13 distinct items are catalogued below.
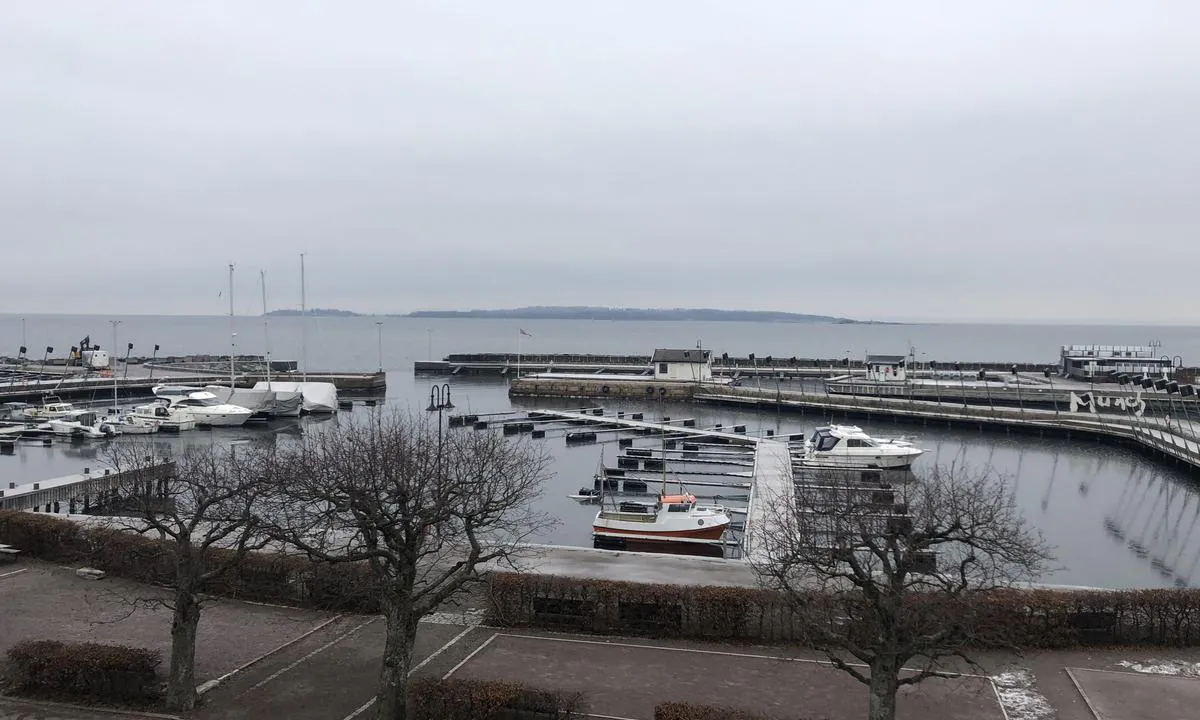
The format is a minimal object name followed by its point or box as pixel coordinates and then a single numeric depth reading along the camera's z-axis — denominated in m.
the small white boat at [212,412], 62.91
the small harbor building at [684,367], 86.19
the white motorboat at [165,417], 59.97
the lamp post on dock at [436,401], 67.46
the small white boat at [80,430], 56.12
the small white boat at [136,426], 59.19
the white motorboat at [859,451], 44.41
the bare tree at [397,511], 12.30
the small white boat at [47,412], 59.77
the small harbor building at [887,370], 83.56
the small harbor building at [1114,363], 79.09
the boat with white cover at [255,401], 65.94
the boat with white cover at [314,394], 69.56
